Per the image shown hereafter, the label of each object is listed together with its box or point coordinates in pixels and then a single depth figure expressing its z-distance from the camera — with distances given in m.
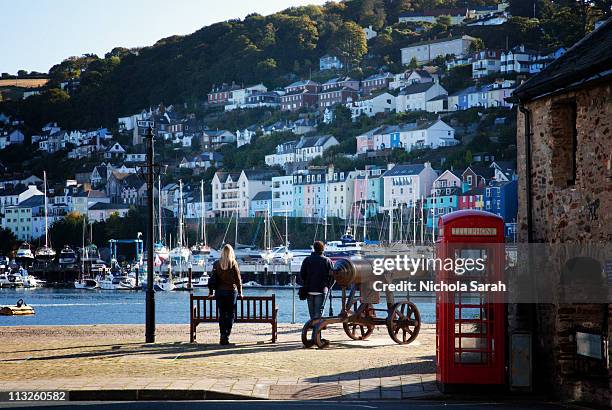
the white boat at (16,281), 130.50
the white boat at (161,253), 133.49
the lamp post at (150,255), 23.45
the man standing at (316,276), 22.67
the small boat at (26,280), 131.75
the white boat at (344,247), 126.31
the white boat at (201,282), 120.44
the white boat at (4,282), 130.12
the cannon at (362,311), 22.00
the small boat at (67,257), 151.75
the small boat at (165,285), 113.56
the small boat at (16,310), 46.97
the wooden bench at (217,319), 23.36
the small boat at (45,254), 154.62
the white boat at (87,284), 126.25
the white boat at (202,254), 140.12
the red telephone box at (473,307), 16.42
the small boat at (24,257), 162.25
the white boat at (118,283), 120.25
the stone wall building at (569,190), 15.79
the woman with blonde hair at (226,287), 22.44
